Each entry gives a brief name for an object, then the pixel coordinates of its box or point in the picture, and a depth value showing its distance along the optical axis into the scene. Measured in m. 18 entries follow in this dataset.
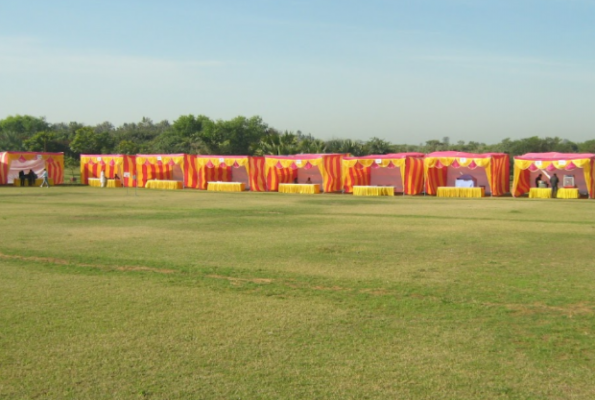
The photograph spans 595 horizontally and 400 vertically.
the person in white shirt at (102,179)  38.25
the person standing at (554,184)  27.48
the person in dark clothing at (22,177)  38.53
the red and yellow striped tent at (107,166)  38.75
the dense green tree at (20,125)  93.19
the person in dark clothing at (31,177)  39.09
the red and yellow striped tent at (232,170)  35.06
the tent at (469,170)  28.72
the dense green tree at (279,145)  42.84
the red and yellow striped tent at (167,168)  37.16
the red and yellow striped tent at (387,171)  30.36
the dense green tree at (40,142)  66.06
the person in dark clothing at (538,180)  28.55
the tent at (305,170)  32.56
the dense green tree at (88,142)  65.94
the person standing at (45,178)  37.09
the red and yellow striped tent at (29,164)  38.56
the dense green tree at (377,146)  49.00
